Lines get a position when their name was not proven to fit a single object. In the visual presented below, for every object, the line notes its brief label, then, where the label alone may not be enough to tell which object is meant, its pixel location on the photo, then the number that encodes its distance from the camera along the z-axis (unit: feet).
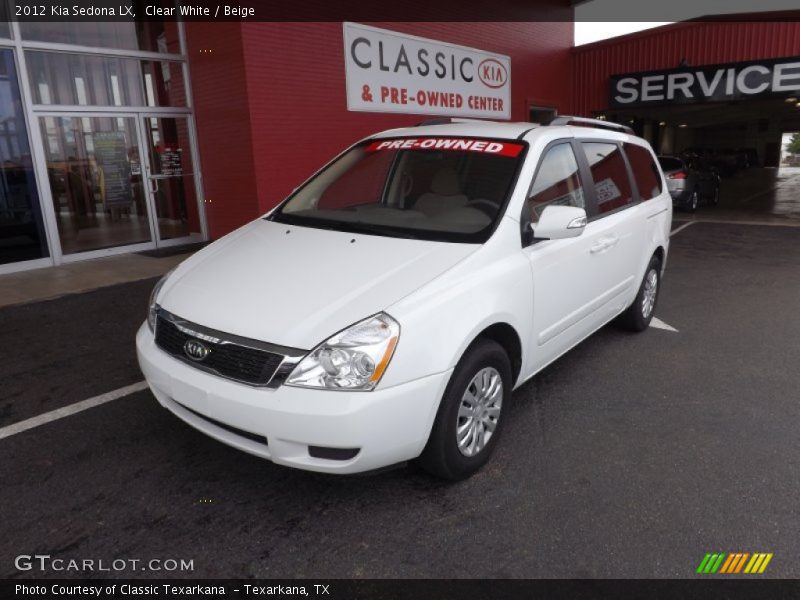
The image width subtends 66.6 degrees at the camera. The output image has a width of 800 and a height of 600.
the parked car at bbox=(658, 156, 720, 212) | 47.24
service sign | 46.09
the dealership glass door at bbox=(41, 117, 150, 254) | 28.48
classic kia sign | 35.32
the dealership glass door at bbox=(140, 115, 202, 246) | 31.71
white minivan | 8.12
